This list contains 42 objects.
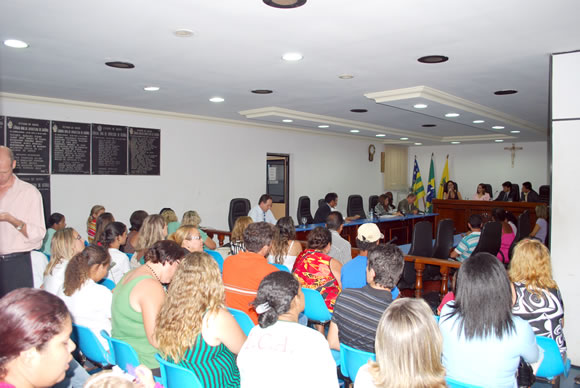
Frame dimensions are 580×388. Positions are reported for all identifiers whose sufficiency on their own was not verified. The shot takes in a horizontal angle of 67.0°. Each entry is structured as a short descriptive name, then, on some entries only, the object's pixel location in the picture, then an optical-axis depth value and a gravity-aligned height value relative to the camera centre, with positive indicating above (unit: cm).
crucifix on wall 1187 +122
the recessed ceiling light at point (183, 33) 305 +112
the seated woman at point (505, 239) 563 -58
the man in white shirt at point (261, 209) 672 -26
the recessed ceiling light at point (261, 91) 526 +123
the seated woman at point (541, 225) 645 -46
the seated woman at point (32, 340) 101 -35
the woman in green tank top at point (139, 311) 200 -56
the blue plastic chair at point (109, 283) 304 -64
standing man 220 -20
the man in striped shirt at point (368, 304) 205 -53
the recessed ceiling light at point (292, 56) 365 +115
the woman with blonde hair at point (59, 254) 287 -44
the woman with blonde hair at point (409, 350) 129 -47
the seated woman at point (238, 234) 429 -41
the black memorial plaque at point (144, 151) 683 +64
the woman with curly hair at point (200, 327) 177 -56
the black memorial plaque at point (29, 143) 560 +62
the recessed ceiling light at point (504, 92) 520 +123
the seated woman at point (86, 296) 245 -59
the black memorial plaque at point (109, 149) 643 +62
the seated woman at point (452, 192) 1083 +4
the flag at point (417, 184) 1255 +25
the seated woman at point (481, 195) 1009 -3
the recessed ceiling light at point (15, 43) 333 +113
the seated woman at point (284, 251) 366 -50
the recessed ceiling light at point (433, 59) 370 +116
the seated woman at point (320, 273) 301 -56
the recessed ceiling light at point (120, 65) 399 +116
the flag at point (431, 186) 1259 +21
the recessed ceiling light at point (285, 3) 253 +110
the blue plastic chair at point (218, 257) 409 -61
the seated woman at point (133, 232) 443 -42
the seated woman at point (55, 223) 468 -36
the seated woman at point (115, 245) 338 -45
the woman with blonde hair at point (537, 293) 241 -55
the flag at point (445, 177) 1249 +47
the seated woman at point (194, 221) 481 -32
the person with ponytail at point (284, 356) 153 -58
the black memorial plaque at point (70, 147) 601 +60
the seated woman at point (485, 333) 175 -57
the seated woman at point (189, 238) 354 -38
